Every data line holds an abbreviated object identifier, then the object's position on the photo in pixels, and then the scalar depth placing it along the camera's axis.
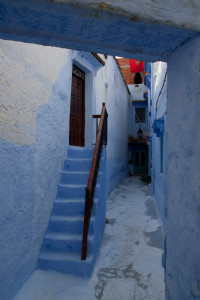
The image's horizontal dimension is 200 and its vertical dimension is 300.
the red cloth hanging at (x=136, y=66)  16.06
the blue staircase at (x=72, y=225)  3.36
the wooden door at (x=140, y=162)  17.88
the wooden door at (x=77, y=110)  6.29
